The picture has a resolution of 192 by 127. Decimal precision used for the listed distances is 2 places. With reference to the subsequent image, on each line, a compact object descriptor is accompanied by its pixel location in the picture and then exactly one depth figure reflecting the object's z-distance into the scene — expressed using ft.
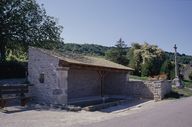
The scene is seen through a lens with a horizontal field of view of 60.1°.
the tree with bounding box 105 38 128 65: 100.78
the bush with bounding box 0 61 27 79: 45.16
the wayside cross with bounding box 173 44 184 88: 64.14
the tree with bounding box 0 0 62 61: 55.19
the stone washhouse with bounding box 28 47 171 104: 32.26
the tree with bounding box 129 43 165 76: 92.17
